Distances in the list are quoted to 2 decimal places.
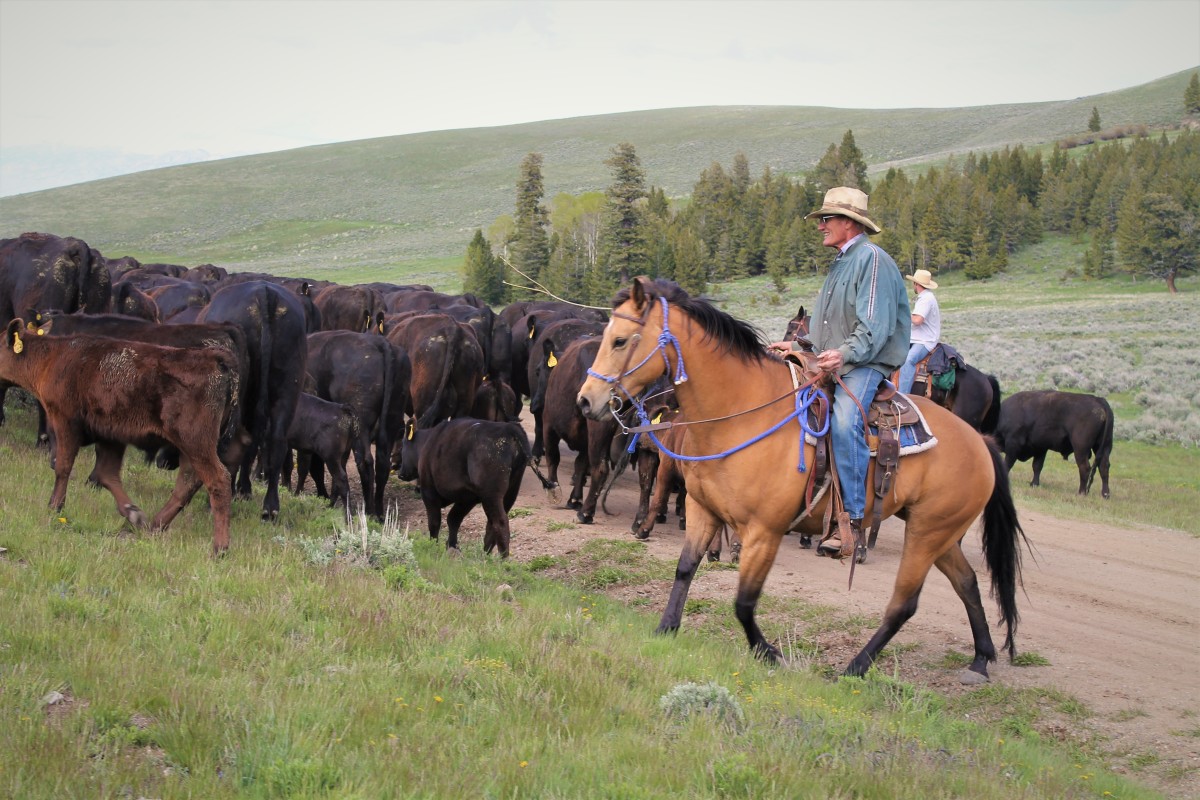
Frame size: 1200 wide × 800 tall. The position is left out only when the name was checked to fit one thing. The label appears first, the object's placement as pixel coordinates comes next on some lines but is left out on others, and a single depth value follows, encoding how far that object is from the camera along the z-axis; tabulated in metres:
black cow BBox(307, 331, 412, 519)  13.58
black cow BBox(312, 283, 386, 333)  21.20
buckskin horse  7.01
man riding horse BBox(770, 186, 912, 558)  7.10
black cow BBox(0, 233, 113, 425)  12.24
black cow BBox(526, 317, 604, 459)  17.30
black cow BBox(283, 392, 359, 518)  12.19
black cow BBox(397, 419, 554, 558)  10.72
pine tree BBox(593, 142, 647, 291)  57.69
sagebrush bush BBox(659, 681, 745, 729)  5.28
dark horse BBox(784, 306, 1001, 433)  16.28
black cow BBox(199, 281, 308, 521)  10.37
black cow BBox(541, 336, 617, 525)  13.65
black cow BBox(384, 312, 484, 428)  15.37
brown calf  7.94
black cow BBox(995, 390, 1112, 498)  18.20
